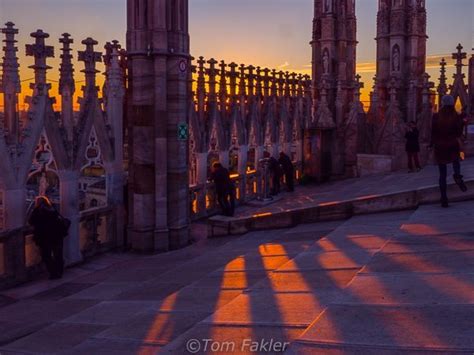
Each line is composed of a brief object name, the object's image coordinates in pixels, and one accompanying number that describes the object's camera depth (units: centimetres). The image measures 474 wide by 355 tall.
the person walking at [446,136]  880
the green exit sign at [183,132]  1223
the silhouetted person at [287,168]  2094
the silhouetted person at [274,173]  2009
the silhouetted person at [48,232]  952
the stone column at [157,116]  1186
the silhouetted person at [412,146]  1758
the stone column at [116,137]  1223
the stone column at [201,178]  1598
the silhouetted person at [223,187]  1527
